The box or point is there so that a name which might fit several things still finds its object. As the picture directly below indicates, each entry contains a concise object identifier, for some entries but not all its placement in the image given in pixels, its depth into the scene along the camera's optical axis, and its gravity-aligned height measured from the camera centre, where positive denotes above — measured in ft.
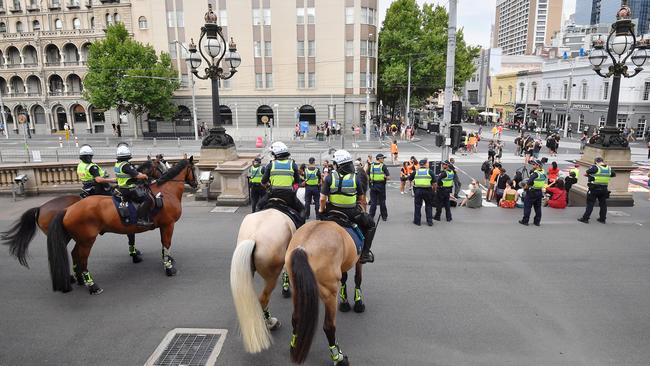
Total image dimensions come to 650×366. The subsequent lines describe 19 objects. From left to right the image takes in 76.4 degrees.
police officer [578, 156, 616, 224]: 35.65 -6.33
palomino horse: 16.76 -6.46
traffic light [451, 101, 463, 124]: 41.01 -0.06
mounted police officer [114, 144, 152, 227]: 23.94 -4.34
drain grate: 17.22 -10.18
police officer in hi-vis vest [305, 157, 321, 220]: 38.65 -6.74
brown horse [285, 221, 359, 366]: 15.39 -6.31
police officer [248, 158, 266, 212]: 36.17 -6.17
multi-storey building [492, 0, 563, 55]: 496.64 +110.26
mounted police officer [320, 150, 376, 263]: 20.80 -4.16
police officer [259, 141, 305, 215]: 22.90 -3.66
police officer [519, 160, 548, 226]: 34.83 -6.89
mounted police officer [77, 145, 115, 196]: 26.99 -4.19
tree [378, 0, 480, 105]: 147.74 +23.37
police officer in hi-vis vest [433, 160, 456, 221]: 37.91 -6.94
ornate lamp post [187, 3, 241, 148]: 43.54 +3.29
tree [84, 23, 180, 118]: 126.82 +11.82
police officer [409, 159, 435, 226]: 35.73 -6.70
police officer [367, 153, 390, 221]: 37.83 -6.64
